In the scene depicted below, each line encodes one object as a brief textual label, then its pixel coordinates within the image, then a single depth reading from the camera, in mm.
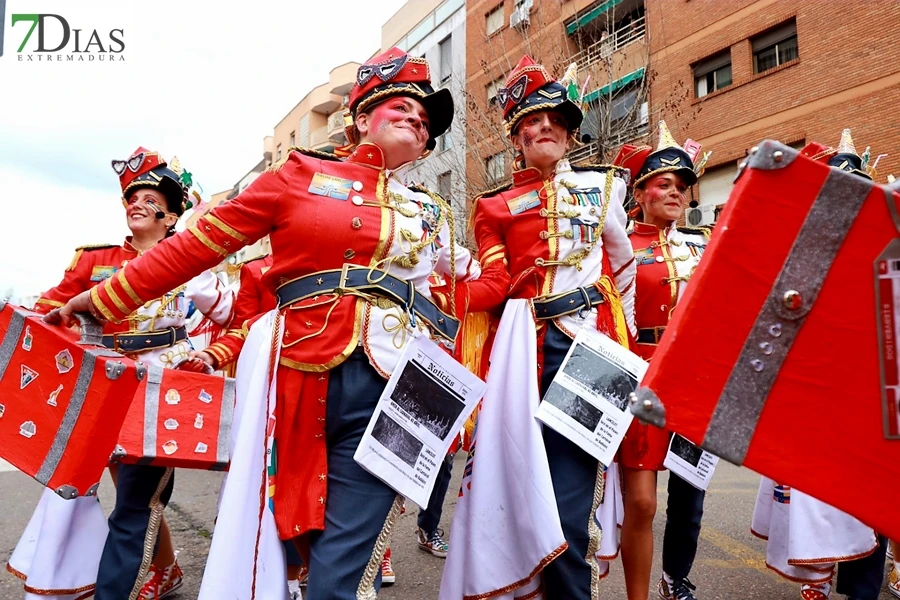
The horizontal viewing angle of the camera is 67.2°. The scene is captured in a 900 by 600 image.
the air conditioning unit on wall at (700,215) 14609
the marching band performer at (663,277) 3268
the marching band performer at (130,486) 3148
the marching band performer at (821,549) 3340
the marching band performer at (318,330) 2115
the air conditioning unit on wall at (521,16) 14414
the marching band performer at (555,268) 2822
